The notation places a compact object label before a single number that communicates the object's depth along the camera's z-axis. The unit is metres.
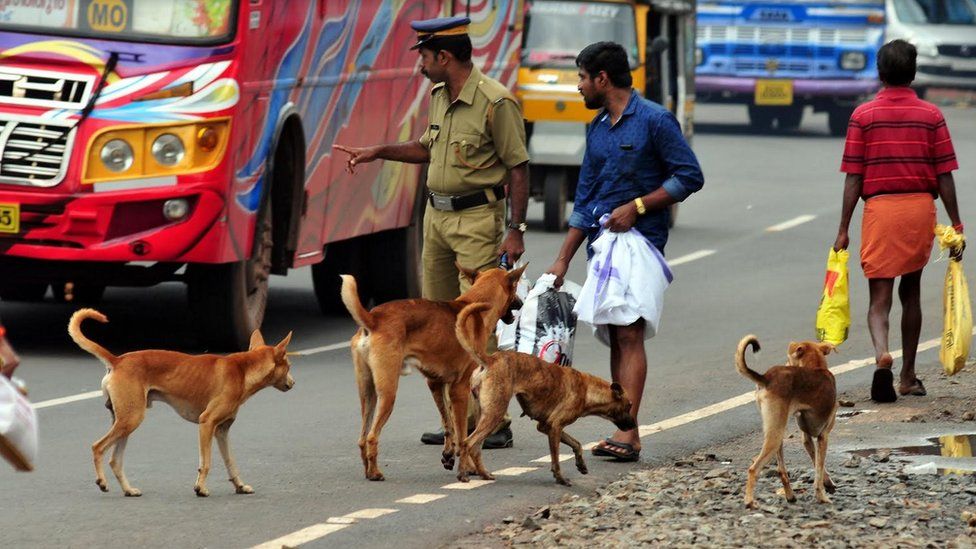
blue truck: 63.66
